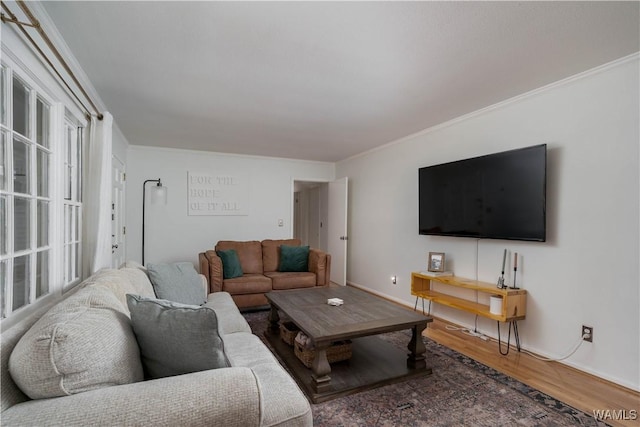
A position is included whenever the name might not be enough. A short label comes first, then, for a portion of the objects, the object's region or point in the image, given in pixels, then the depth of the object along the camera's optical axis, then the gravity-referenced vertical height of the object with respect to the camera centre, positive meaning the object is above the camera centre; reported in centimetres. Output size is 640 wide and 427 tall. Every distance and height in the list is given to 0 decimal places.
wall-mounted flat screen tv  272 +16
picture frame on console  369 -59
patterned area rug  187 -124
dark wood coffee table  213 -102
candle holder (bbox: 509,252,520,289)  298 -52
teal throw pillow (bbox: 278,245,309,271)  462 -72
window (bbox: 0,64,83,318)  147 +6
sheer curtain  246 +8
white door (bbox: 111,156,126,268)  382 -7
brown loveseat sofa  399 -89
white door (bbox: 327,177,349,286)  554 -33
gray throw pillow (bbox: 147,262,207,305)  250 -63
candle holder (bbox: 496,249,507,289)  296 -63
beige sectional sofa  91 -58
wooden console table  280 -88
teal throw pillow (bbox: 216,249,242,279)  417 -73
